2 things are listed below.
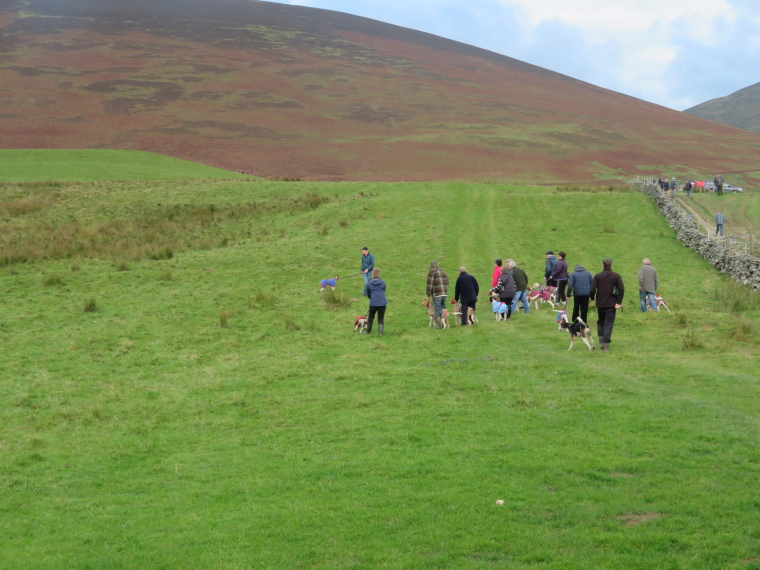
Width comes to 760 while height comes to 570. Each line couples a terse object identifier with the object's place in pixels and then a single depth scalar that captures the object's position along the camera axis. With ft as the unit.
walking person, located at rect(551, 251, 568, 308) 75.15
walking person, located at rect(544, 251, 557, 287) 77.15
